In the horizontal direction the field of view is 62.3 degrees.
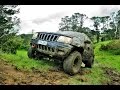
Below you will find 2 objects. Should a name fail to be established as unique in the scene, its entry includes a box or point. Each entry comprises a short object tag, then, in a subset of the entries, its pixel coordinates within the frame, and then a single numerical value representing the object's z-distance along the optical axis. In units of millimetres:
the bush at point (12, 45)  3880
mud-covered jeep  2826
